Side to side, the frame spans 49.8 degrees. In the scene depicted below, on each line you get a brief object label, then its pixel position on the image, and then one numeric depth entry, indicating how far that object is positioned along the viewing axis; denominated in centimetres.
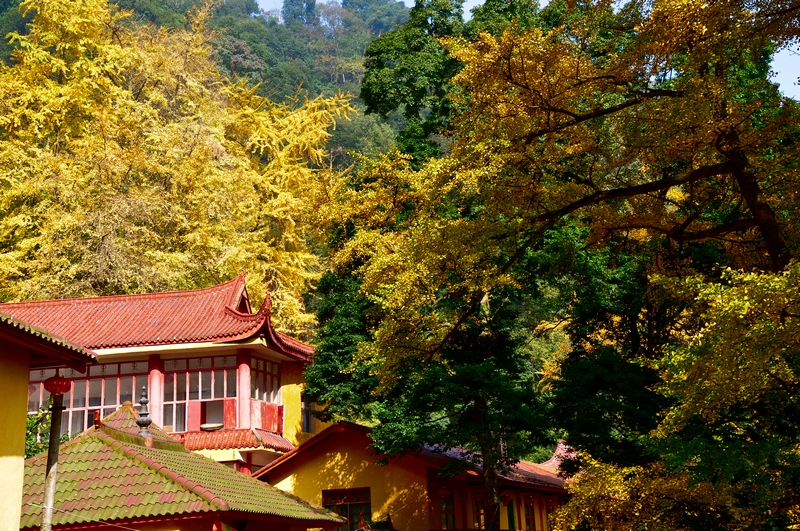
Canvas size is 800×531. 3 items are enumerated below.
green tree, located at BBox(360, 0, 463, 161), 2556
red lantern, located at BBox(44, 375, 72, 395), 958
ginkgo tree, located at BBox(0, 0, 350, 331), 2502
